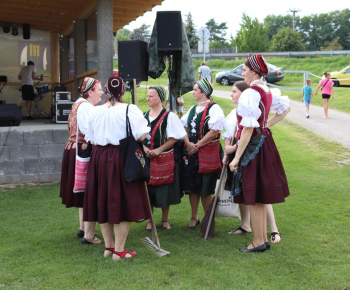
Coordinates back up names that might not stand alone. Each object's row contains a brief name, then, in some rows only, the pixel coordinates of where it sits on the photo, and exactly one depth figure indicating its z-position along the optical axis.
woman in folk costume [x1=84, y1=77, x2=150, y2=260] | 4.29
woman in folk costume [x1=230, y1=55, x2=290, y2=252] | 4.37
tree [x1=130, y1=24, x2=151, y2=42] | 89.48
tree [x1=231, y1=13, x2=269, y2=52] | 46.17
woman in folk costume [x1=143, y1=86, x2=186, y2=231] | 5.17
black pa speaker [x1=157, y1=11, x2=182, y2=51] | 6.89
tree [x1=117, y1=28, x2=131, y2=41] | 88.04
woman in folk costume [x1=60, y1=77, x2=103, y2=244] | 4.80
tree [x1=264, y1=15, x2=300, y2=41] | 94.00
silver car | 24.22
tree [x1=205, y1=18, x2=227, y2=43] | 85.77
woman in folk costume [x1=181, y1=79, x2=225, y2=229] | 5.37
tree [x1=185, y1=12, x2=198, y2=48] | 46.64
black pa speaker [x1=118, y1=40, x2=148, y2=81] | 7.00
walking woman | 15.38
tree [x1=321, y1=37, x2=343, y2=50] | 57.90
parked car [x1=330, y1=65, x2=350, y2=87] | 22.77
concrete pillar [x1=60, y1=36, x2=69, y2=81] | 13.37
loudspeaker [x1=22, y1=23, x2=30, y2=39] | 13.45
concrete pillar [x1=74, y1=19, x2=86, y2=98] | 10.96
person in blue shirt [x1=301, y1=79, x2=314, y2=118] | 15.25
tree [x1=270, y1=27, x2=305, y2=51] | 48.03
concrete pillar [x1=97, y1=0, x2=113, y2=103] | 8.75
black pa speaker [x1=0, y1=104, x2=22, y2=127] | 8.33
